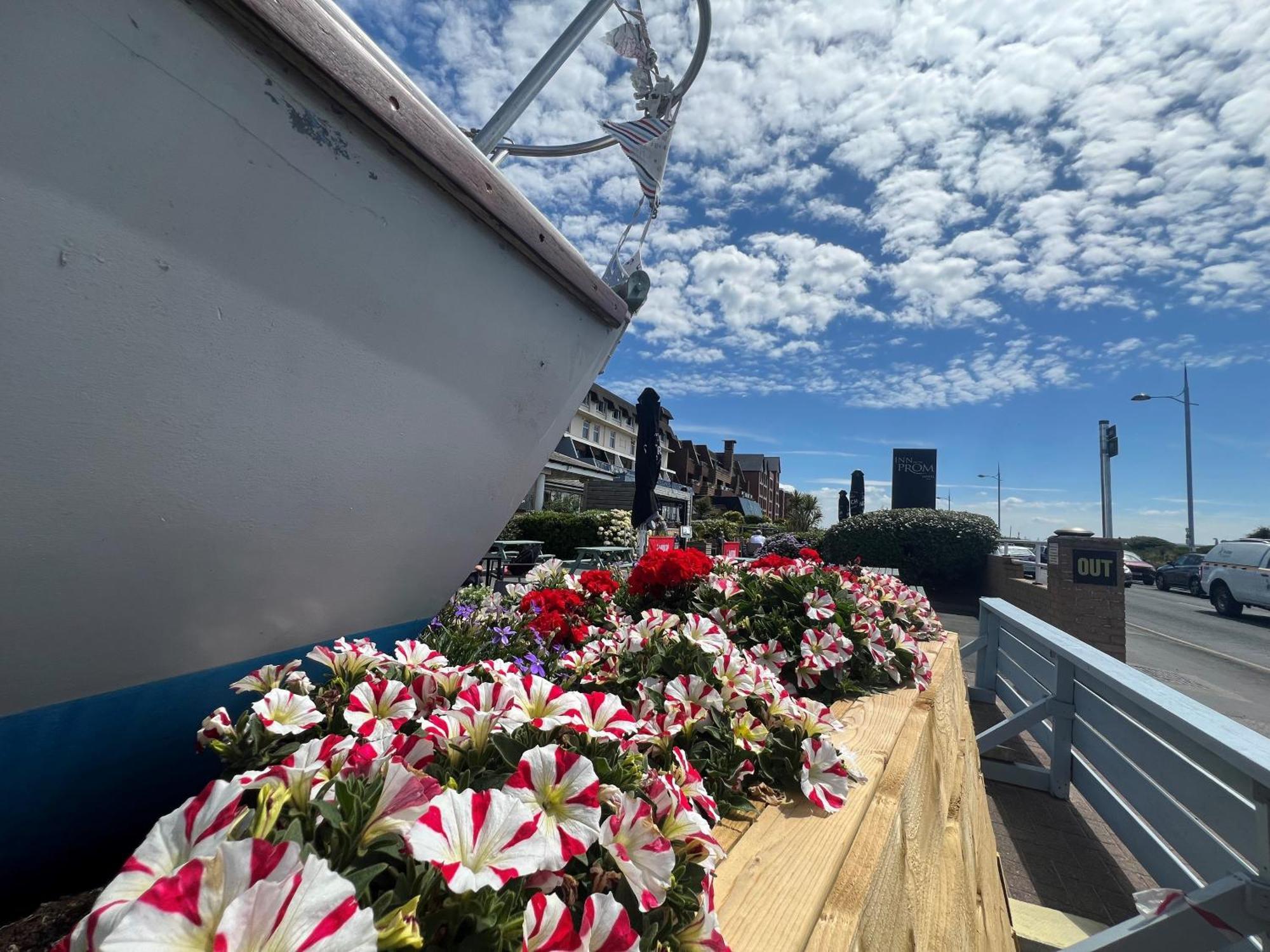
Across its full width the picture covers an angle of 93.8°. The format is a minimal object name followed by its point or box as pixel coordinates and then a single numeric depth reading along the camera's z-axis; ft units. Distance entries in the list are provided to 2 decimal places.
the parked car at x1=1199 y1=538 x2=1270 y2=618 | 45.68
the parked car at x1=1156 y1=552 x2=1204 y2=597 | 71.61
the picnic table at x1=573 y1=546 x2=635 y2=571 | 30.89
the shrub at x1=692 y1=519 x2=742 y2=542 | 61.93
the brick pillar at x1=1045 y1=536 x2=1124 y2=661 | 21.88
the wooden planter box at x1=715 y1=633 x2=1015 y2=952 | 2.60
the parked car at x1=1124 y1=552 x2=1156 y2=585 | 85.35
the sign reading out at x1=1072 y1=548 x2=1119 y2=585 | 22.15
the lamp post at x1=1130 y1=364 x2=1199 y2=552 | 87.97
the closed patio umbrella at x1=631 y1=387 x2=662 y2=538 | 26.55
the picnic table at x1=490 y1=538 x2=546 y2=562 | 28.11
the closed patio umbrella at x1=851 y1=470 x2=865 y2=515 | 73.15
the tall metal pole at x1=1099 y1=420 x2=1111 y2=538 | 38.96
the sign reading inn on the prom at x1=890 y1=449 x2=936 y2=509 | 53.47
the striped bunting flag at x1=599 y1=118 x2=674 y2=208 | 8.98
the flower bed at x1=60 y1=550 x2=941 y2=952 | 1.36
